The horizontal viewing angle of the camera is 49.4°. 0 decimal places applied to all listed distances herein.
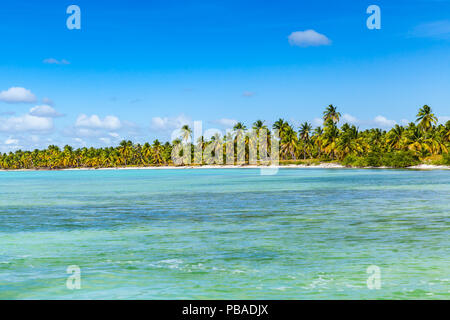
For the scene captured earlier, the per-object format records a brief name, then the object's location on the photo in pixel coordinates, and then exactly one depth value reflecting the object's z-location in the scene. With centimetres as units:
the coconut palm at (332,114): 16175
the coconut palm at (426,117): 12681
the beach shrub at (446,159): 11639
